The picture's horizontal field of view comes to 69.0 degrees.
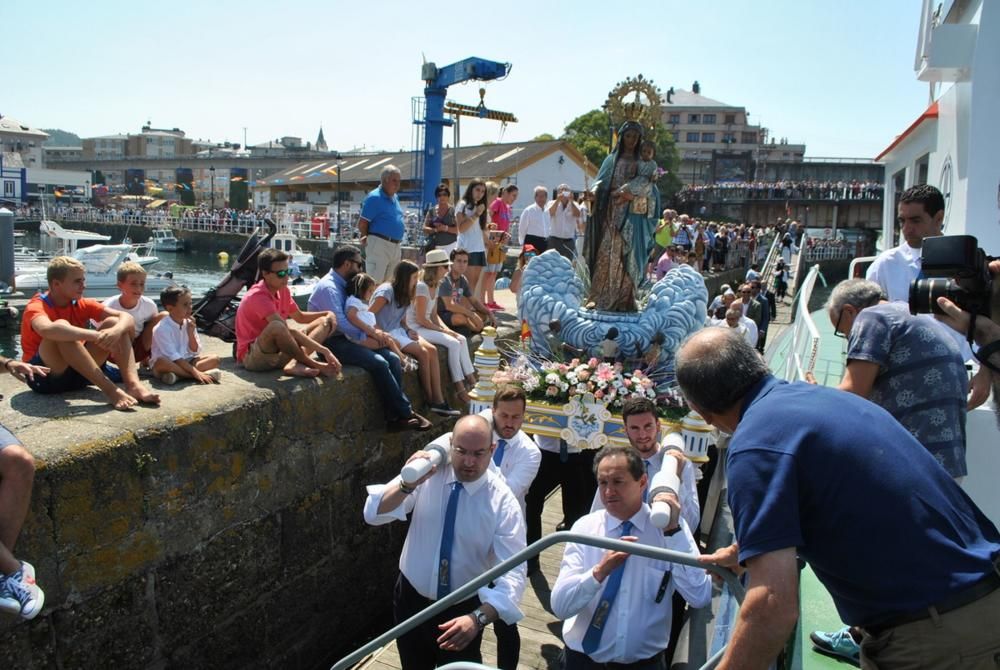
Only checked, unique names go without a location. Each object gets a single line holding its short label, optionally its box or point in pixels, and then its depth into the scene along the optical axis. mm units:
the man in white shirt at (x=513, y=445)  4430
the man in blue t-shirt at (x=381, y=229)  8094
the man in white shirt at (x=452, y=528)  3545
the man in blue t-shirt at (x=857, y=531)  1722
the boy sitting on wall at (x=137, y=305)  4715
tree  54062
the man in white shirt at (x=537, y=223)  10383
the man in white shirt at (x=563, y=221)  10172
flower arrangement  5371
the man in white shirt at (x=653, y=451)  3828
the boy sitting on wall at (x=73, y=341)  3898
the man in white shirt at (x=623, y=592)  3082
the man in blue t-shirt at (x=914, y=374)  2865
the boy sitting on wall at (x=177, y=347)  4492
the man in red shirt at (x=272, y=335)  4844
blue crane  16016
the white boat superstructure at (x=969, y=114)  5488
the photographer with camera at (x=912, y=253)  3432
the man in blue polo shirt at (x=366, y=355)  5402
